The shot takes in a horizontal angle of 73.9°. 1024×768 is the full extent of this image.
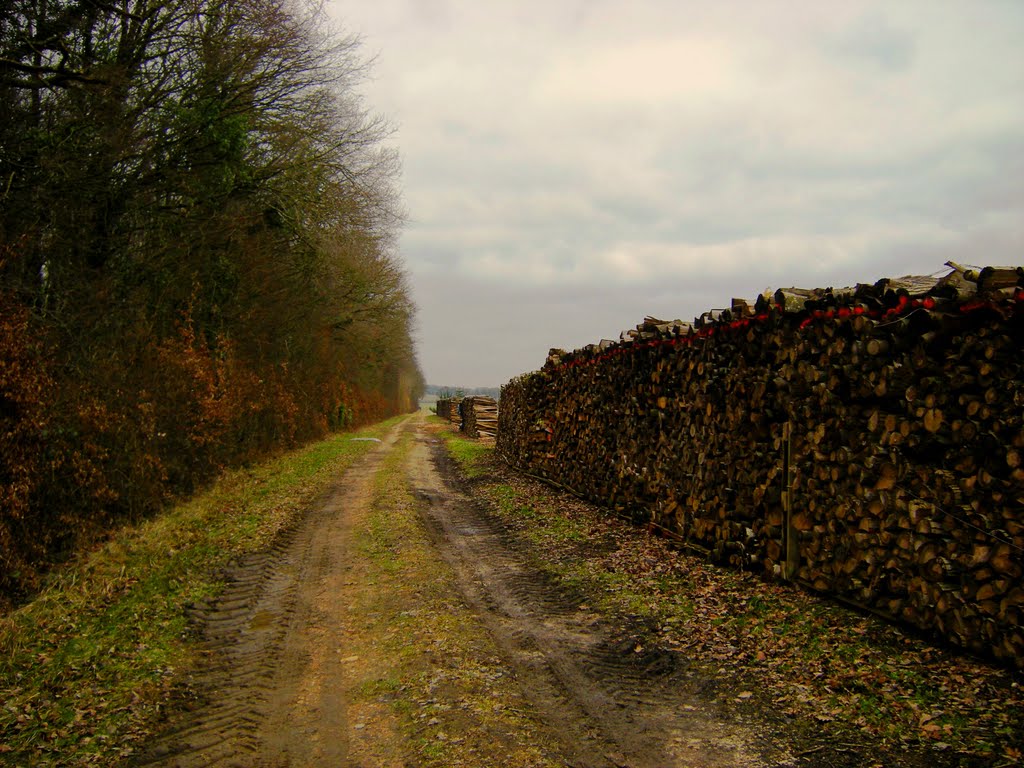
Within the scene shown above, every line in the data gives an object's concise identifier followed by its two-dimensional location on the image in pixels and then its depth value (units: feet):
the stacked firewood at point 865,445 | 13.75
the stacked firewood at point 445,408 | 187.68
